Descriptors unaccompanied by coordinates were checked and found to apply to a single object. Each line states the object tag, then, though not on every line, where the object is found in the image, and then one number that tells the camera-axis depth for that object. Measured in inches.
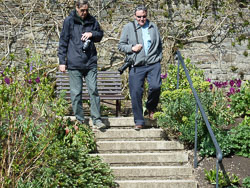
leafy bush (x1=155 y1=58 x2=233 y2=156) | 321.9
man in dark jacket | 334.4
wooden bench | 403.8
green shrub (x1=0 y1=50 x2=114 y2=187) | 253.6
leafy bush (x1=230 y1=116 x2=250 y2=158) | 319.2
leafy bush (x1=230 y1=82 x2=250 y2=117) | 383.3
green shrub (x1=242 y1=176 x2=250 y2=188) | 286.5
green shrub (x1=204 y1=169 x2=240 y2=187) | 289.4
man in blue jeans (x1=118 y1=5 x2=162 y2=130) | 340.8
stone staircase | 299.6
